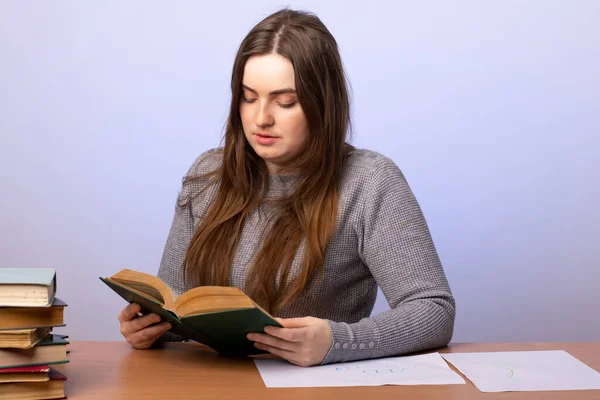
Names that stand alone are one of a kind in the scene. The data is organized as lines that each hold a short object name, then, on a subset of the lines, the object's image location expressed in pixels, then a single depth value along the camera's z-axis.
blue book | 1.14
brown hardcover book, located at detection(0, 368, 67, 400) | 1.16
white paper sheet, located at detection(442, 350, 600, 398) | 1.28
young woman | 1.61
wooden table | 1.20
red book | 1.15
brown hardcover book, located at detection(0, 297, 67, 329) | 1.14
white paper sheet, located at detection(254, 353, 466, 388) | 1.28
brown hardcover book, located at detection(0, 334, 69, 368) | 1.15
